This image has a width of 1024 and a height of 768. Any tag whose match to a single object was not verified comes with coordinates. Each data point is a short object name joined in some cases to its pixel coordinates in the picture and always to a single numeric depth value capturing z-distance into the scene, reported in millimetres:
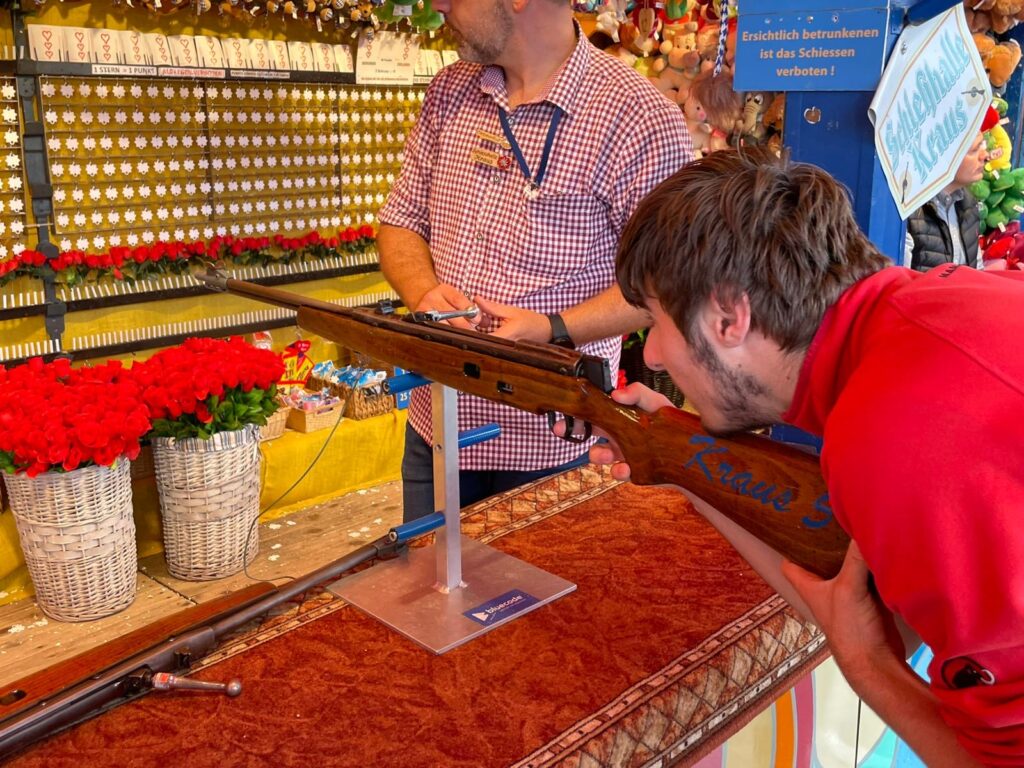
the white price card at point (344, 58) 3711
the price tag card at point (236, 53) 3377
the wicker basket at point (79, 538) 2465
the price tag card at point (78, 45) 3039
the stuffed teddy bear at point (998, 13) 3104
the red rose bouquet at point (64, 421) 2359
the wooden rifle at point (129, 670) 1117
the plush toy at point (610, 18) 4043
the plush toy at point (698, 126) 3804
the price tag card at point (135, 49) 3148
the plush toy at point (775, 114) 3281
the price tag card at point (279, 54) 3508
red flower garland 3084
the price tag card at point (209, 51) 3312
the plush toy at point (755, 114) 3305
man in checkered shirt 1747
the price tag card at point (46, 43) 2979
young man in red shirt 754
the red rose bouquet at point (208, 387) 2635
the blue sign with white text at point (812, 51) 1916
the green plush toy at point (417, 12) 2877
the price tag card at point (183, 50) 3250
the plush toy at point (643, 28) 4043
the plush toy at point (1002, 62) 3213
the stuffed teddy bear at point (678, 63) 3955
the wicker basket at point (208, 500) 2736
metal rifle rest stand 1362
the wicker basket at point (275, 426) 3340
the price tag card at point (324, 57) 3641
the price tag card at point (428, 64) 3977
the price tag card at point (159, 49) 3205
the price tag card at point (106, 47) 3094
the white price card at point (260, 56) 3443
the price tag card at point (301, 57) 3559
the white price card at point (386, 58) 3770
